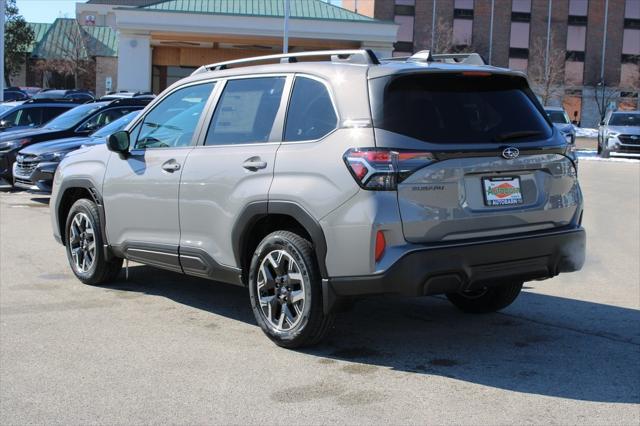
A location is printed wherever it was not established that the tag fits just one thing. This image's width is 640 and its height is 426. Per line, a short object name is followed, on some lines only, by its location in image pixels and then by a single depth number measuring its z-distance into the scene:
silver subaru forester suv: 5.03
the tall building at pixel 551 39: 72.00
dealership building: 40.19
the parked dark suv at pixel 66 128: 15.36
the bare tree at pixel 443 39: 69.69
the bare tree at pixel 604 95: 74.56
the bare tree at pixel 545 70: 71.19
